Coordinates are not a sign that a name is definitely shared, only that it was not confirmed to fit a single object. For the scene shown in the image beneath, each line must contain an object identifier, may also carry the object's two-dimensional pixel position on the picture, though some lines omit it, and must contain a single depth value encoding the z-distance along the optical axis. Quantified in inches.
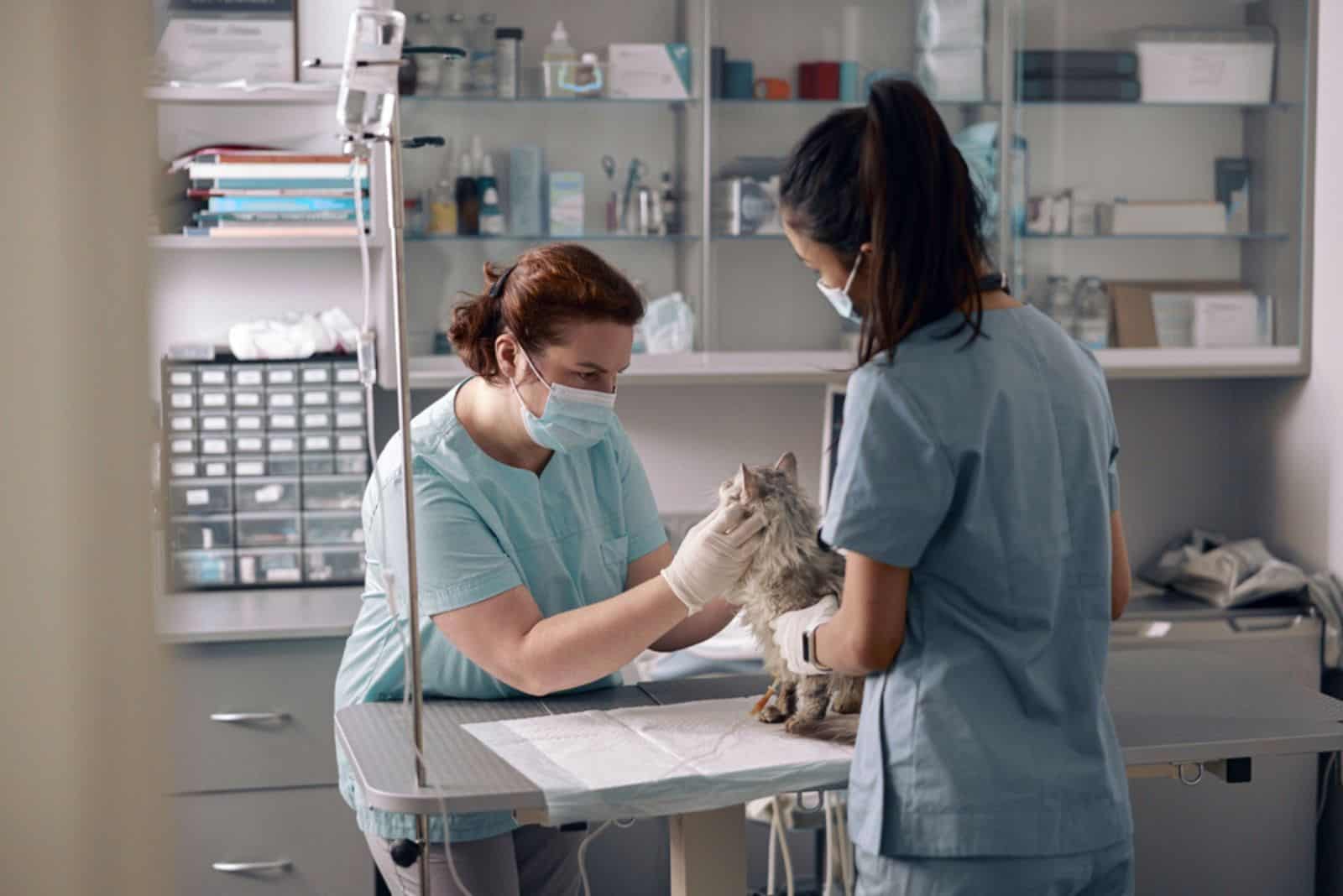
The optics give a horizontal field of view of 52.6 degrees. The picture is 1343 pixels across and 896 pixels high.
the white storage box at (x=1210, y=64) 128.0
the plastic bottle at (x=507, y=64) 121.8
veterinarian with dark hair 48.8
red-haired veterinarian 63.6
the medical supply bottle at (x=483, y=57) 121.0
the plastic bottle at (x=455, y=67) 119.7
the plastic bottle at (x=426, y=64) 118.8
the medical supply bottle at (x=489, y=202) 121.9
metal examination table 55.5
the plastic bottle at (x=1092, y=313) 130.0
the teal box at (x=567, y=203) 123.9
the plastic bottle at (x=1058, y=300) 129.4
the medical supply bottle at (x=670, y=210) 125.4
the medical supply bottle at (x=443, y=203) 121.0
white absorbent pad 55.2
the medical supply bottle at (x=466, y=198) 121.5
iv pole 50.6
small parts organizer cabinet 116.2
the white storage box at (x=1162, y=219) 130.3
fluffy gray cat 61.2
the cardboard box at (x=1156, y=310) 130.5
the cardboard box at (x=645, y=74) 123.6
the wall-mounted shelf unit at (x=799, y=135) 123.0
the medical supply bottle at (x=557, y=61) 122.9
